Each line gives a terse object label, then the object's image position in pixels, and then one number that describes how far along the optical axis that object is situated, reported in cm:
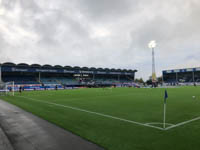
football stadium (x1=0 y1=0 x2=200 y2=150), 468
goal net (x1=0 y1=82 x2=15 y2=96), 3182
